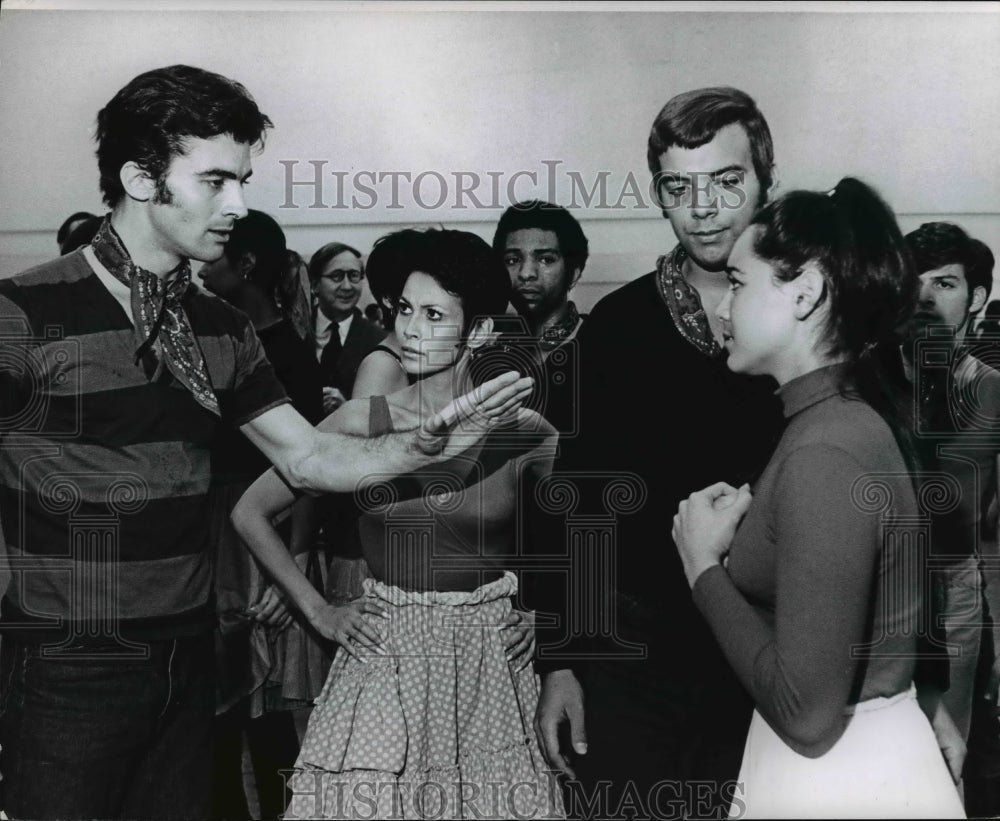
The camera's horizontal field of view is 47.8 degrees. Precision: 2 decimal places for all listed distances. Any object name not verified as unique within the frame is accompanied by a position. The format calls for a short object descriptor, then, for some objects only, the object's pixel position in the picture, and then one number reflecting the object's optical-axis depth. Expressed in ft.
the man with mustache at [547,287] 9.29
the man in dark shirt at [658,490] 9.05
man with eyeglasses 9.29
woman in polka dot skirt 8.67
